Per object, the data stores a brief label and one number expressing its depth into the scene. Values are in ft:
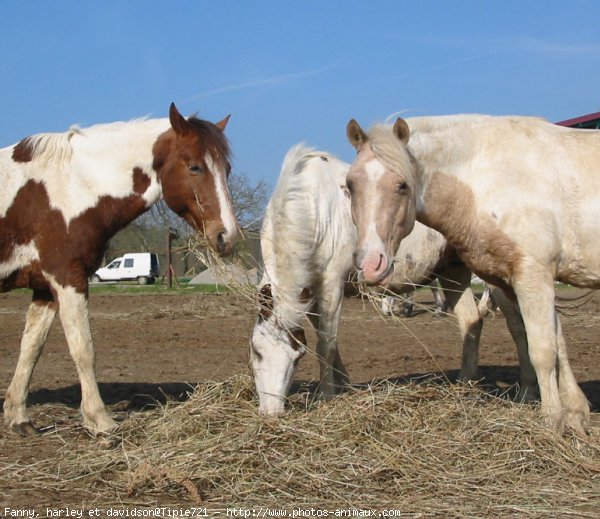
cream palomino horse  16.58
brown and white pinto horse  19.57
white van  144.77
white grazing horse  18.89
